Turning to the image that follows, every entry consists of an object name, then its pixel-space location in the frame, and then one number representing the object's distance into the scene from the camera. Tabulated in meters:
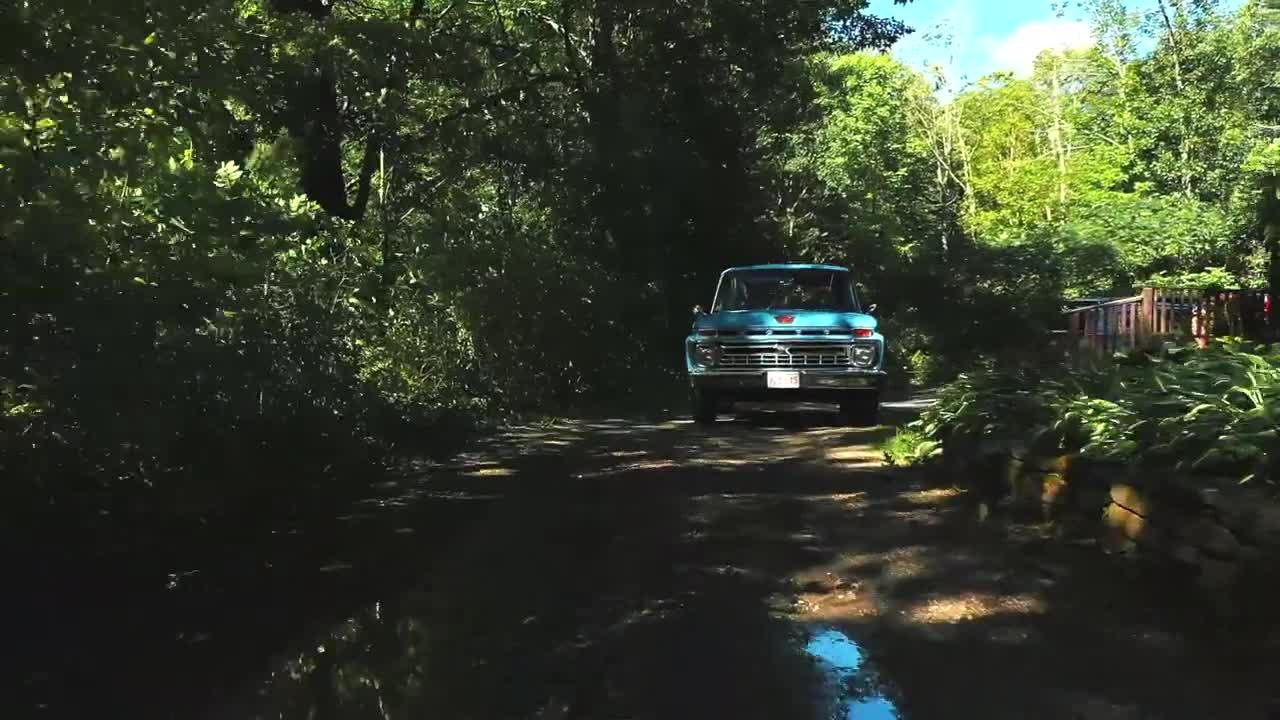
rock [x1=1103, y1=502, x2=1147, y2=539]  5.81
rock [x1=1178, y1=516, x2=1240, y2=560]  4.98
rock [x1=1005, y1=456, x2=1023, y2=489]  7.40
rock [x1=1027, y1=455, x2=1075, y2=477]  6.78
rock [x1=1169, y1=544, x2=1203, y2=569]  5.27
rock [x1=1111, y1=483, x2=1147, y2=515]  5.79
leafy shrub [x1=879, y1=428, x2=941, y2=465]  9.52
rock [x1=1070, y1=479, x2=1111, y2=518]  6.33
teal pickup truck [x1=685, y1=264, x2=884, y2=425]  12.86
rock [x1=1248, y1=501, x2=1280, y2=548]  4.68
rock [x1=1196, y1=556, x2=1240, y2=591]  4.96
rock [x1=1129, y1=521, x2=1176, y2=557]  5.49
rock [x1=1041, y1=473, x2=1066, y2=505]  6.83
